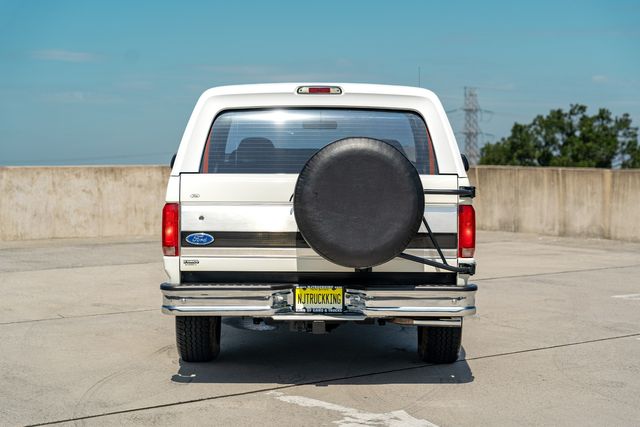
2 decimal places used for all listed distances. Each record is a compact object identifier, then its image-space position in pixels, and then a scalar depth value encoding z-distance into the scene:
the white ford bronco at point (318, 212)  5.82
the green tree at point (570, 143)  74.31
